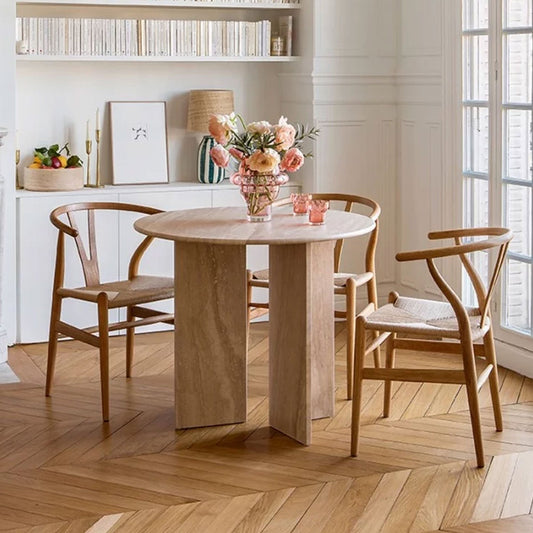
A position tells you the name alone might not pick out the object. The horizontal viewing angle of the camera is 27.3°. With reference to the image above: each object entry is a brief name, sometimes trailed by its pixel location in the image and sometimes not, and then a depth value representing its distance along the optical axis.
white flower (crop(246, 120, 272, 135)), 4.51
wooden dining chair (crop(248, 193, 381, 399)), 4.91
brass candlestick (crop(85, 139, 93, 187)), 6.36
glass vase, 4.61
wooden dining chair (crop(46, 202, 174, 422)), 4.74
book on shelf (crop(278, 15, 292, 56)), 6.60
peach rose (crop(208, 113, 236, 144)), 4.56
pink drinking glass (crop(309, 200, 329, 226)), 4.57
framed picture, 6.51
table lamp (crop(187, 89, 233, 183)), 6.50
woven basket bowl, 6.11
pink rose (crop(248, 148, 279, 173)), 4.52
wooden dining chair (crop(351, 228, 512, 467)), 4.11
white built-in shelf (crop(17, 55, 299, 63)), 6.09
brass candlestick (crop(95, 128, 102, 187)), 6.39
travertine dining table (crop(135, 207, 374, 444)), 4.42
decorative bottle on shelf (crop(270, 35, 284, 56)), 6.59
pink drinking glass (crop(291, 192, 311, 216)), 4.83
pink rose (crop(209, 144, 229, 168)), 4.62
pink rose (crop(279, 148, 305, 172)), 4.64
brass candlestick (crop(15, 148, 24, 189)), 6.26
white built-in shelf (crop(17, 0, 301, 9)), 6.13
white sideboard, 6.03
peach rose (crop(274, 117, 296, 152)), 4.53
